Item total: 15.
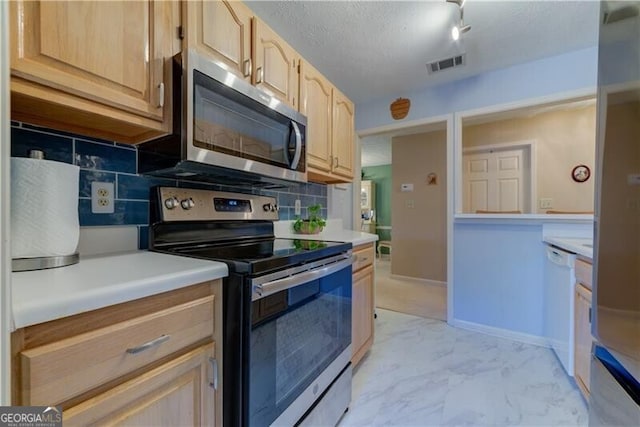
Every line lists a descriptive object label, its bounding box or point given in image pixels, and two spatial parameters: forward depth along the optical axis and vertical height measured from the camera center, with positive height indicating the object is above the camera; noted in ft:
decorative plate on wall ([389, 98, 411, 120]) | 9.37 +3.62
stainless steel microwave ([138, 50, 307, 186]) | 3.25 +1.10
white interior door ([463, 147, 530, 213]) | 12.26 +1.53
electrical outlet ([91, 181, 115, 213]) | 3.44 +0.17
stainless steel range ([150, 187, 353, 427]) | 2.77 -1.16
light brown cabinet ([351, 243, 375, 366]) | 5.69 -2.03
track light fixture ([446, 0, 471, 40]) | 5.43 +3.81
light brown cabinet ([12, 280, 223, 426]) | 1.67 -1.12
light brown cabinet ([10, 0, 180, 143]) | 2.30 +1.40
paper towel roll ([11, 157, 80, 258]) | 2.44 +0.02
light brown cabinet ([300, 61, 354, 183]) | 5.86 +2.04
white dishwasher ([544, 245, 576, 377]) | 5.42 -1.98
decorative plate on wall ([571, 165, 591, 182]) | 11.23 +1.64
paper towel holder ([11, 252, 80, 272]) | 2.39 -0.48
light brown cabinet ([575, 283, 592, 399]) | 4.63 -2.22
